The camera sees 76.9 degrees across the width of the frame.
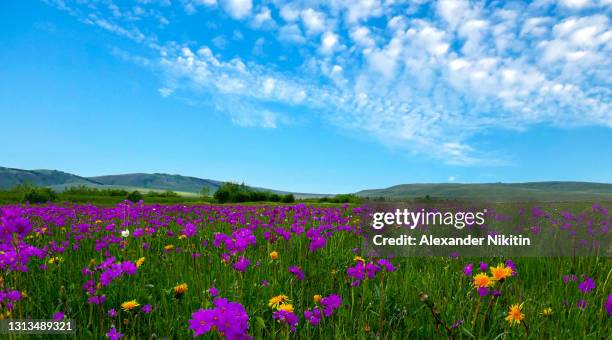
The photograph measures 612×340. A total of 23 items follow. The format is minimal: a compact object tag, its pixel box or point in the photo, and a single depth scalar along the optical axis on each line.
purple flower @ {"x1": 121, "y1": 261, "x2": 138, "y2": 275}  3.39
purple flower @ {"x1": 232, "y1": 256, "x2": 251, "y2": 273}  3.48
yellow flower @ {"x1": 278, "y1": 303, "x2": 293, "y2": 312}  2.41
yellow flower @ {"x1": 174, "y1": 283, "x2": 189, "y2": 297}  2.97
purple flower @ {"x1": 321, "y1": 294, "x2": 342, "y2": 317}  2.76
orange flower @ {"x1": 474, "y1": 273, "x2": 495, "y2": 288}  2.49
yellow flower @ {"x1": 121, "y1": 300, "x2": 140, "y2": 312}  2.97
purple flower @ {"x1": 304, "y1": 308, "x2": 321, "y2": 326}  2.69
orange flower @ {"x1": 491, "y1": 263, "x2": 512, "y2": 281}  2.33
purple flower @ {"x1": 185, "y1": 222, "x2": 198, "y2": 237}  6.08
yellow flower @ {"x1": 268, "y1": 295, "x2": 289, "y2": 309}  2.84
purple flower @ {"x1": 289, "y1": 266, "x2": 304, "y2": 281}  3.60
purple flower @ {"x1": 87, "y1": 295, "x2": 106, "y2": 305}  3.00
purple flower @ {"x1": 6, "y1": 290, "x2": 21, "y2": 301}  2.88
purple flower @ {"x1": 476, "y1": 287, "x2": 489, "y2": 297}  2.51
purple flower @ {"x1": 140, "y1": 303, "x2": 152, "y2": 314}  3.04
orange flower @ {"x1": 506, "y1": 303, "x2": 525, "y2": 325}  2.25
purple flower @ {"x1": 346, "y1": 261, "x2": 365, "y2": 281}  3.04
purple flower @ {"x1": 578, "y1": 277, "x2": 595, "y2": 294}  3.14
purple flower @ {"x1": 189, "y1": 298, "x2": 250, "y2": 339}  1.61
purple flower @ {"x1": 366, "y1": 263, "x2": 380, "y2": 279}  3.20
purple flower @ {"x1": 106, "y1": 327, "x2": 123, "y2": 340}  2.61
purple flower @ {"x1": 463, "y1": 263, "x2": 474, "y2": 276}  3.44
